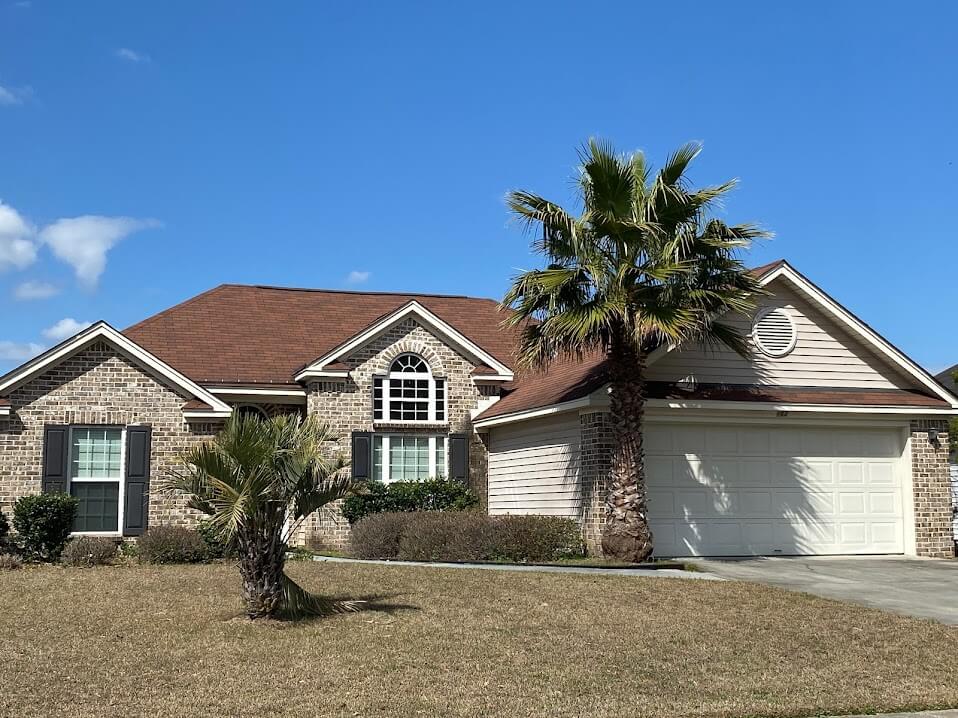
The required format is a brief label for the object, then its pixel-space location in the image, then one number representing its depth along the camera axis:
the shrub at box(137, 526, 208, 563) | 17.56
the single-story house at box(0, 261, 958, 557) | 18.45
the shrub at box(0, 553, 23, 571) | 16.92
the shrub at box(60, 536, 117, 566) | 17.53
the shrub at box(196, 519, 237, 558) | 17.56
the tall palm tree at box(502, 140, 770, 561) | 16.41
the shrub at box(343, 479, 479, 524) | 20.42
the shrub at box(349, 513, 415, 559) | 18.19
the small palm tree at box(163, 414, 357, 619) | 11.04
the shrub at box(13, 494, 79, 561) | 17.73
